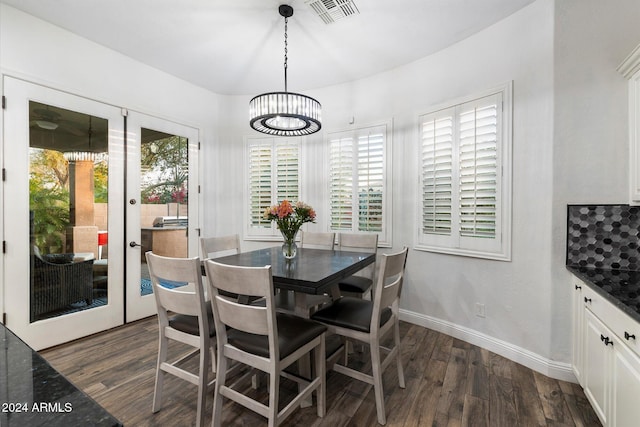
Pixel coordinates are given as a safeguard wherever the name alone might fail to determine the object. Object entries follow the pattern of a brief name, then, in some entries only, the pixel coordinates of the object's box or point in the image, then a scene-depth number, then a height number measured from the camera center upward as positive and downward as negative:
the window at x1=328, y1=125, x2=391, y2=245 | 3.54 +0.39
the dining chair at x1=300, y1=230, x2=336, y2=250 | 3.31 -0.32
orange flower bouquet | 2.47 -0.05
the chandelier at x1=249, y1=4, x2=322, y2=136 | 2.33 +0.84
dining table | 1.81 -0.42
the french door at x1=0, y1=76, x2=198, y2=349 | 2.57 +0.01
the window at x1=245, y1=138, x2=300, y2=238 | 4.18 +0.50
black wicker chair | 2.68 -0.70
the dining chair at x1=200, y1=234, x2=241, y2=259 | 2.80 -0.34
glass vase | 2.56 -0.32
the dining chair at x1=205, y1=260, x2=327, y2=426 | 1.53 -0.74
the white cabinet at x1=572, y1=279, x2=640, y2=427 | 1.32 -0.77
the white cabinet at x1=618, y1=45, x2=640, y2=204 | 1.83 +0.60
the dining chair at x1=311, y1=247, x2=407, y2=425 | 1.82 -0.73
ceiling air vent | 2.38 +1.71
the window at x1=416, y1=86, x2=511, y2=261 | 2.61 +0.34
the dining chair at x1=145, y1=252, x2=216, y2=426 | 1.71 -0.70
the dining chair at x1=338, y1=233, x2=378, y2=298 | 2.91 -0.42
